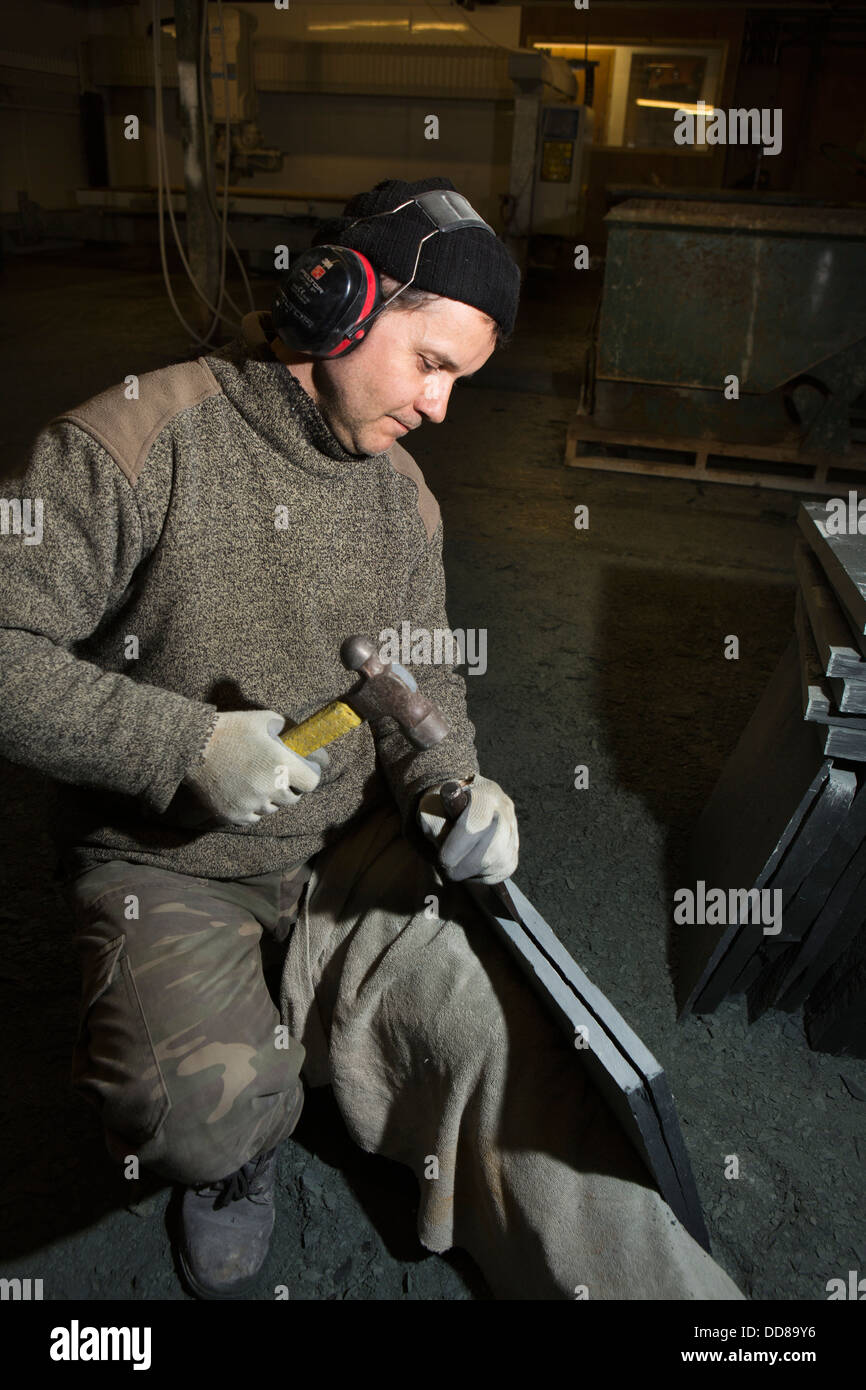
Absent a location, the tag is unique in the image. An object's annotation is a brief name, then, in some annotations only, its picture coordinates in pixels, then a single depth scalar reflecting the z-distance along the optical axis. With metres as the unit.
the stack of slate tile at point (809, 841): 1.69
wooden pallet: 5.07
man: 1.28
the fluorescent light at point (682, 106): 13.38
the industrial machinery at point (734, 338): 4.66
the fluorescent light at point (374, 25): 11.21
